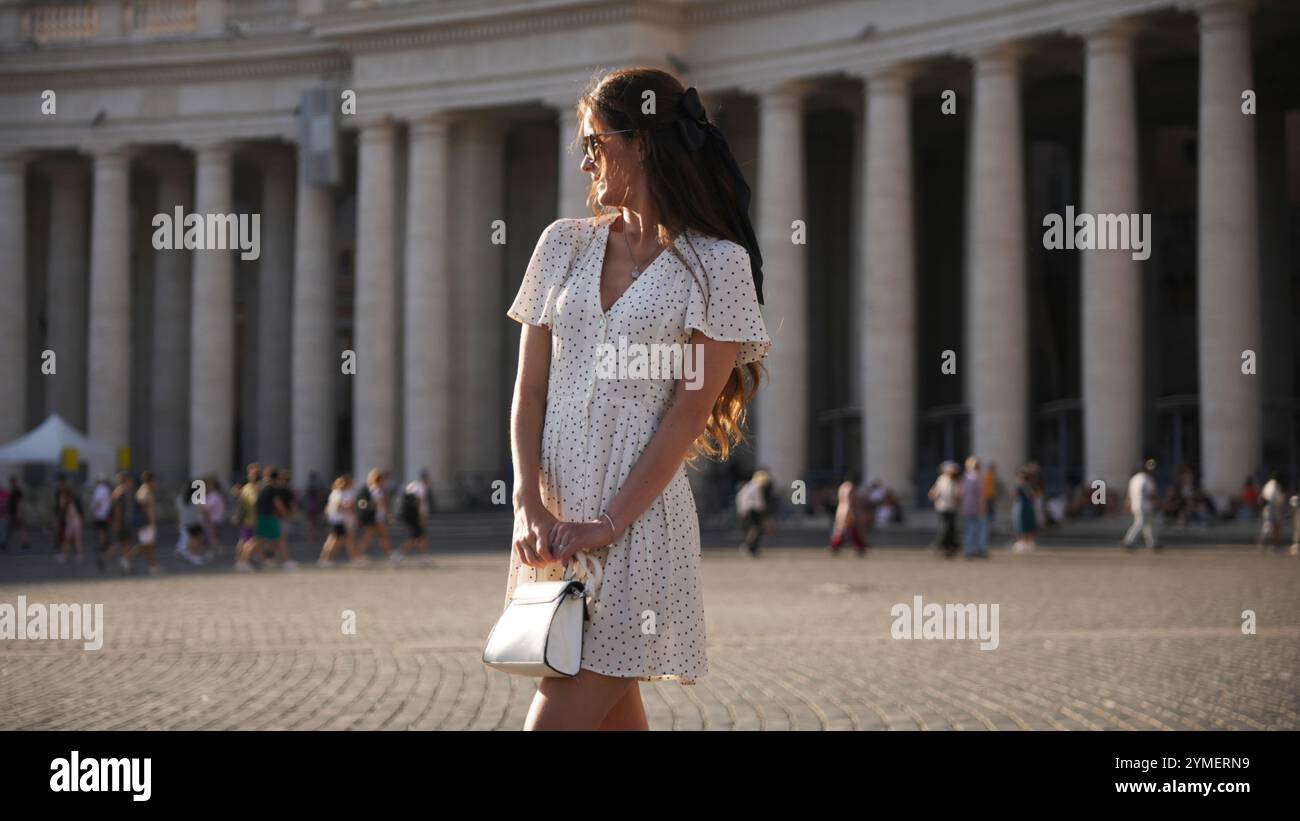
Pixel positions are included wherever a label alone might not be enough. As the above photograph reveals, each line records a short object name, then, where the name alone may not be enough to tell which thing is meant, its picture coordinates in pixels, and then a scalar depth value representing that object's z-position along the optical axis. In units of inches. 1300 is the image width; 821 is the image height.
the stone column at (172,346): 2797.7
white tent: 1942.7
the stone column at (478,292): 2518.5
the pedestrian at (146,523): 1339.8
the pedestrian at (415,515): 1517.0
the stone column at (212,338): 2615.7
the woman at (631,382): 207.3
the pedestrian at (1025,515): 1568.7
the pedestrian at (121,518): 1343.5
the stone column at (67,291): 2817.4
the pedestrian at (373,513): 1476.4
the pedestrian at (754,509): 1520.7
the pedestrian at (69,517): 1568.7
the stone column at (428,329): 2437.3
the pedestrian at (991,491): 1556.3
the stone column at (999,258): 2032.5
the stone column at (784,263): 2245.3
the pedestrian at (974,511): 1486.2
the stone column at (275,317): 2760.8
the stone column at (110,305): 2662.4
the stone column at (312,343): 2571.4
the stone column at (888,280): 2148.1
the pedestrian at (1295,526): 1440.7
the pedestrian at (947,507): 1510.8
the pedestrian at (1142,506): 1519.4
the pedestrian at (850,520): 1533.0
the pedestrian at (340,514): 1439.5
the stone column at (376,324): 2488.9
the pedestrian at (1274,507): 1466.5
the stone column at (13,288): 2704.2
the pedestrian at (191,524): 1485.0
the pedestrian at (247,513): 1397.6
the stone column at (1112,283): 1914.4
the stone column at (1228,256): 1787.6
